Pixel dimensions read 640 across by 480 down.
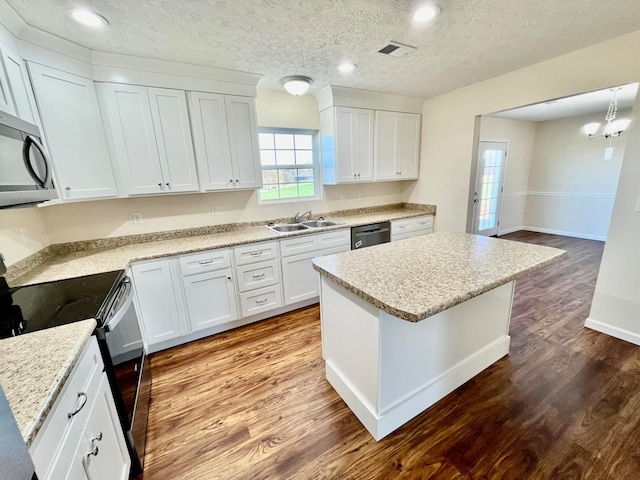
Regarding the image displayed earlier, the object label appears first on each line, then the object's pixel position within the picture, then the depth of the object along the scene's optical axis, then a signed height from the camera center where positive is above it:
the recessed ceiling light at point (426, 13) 1.62 +1.01
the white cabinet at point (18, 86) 1.52 +0.65
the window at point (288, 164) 3.22 +0.23
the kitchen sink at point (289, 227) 3.18 -0.54
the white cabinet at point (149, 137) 2.15 +0.43
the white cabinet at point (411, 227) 3.53 -0.69
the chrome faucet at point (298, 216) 3.37 -0.43
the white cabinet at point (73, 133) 1.81 +0.42
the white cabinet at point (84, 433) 0.72 -0.79
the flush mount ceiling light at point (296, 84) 2.60 +0.95
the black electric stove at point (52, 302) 1.17 -0.56
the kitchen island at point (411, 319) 1.32 -0.86
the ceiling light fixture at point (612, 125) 3.87 +0.67
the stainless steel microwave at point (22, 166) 1.10 +0.13
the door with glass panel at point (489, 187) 5.17 -0.27
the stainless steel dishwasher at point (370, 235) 3.22 -0.69
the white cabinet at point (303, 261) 2.81 -0.84
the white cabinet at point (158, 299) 2.17 -0.93
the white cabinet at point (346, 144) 3.22 +0.44
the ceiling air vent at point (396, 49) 2.07 +1.02
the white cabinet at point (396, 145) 3.53 +0.44
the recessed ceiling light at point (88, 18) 1.54 +1.02
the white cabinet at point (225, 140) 2.46 +0.43
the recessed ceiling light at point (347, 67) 2.43 +1.04
